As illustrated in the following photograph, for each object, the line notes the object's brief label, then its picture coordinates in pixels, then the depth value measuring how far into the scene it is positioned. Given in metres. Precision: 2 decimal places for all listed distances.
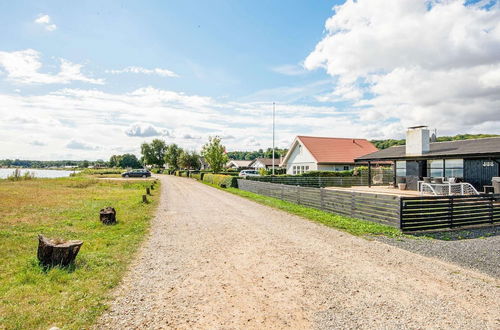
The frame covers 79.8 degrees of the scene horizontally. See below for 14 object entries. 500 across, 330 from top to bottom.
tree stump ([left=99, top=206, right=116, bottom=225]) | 11.49
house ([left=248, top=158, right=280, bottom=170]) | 80.94
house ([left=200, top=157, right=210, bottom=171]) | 107.00
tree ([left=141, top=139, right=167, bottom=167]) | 105.25
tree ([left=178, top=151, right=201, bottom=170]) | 77.25
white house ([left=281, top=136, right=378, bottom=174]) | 39.28
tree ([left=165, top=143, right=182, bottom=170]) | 90.88
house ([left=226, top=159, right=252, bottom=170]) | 100.25
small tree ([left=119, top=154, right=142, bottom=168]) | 143.12
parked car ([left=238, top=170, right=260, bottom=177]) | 43.18
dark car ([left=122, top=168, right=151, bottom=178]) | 53.03
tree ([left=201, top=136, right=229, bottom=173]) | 45.27
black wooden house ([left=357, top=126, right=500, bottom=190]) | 19.09
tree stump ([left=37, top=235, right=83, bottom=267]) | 6.35
